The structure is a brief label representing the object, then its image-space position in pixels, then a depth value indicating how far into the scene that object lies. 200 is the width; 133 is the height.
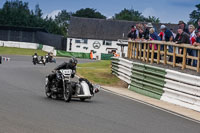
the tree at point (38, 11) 171.25
